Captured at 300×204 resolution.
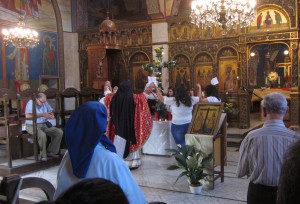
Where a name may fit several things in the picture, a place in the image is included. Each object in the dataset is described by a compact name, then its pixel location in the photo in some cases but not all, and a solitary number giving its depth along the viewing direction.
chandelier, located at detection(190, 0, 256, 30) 8.34
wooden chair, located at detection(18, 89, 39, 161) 7.39
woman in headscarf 2.19
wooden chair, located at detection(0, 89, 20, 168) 7.06
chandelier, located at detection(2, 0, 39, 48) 11.84
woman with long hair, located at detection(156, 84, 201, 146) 6.86
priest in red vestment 6.97
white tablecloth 8.30
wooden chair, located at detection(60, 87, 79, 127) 8.76
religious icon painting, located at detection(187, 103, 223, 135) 5.64
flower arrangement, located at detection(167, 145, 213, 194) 5.37
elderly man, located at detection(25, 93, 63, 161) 7.56
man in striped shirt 2.83
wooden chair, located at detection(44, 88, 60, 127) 8.48
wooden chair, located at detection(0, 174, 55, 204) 2.17
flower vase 5.42
